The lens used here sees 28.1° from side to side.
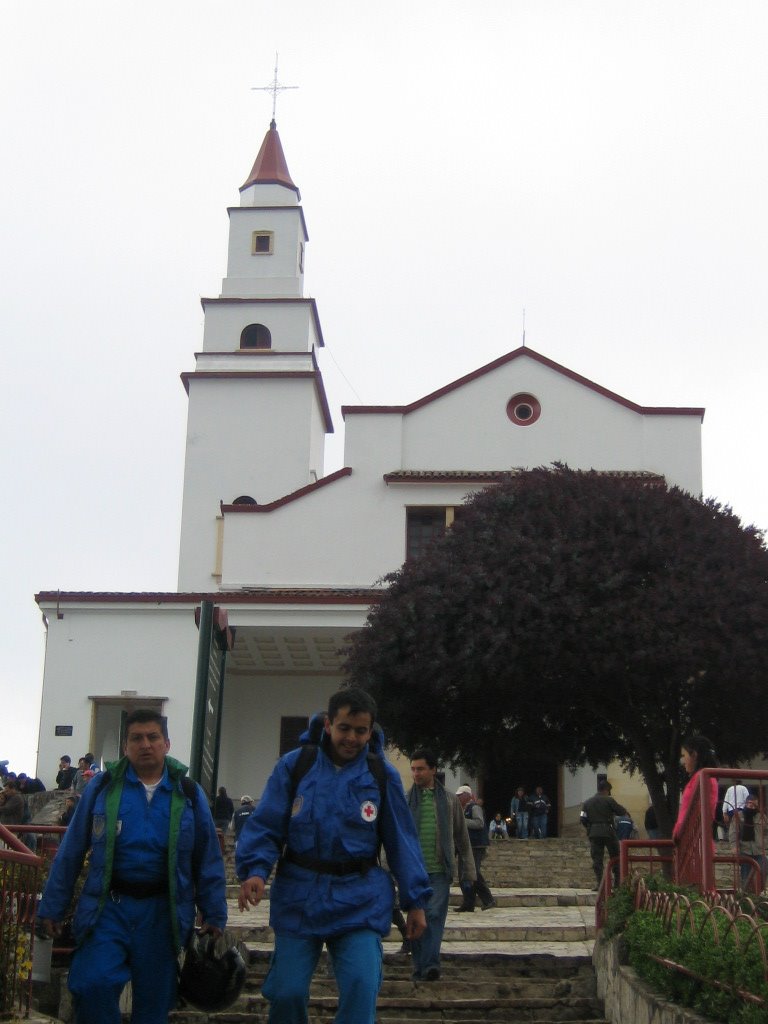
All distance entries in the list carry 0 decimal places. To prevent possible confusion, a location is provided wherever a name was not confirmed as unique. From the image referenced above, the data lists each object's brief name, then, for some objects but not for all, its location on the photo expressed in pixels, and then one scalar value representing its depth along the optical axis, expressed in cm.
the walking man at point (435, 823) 1178
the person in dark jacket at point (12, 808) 1773
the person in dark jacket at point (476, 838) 1648
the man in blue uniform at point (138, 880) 631
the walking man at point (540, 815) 2755
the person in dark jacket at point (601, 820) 1762
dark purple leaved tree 2241
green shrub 647
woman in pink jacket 980
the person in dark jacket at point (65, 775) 2684
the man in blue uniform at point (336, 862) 630
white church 3066
